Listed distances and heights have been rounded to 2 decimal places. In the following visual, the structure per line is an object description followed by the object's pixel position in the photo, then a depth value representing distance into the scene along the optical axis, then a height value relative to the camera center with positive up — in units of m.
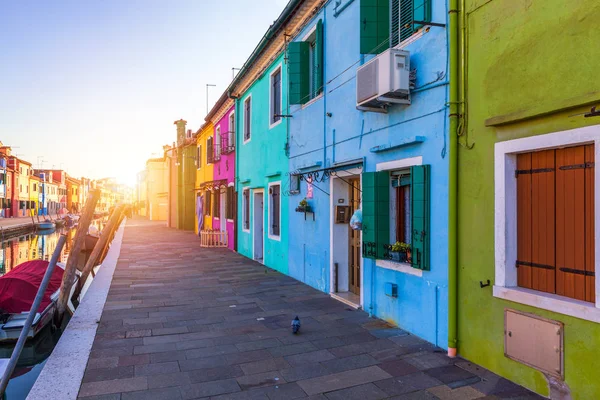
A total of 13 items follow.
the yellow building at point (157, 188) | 43.66 +1.56
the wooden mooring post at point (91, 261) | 9.81 -1.39
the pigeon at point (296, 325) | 5.83 -1.66
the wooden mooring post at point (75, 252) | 7.29 -0.88
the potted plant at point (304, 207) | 9.03 -0.09
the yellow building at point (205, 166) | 20.92 +1.89
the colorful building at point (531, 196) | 3.56 +0.06
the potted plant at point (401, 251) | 5.95 -0.68
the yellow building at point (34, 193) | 57.94 +1.40
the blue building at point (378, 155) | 5.30 +0.73
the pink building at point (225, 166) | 16.53 +1.52
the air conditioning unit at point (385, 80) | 5.54 +1.62
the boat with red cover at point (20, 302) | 7.29 -1.84
